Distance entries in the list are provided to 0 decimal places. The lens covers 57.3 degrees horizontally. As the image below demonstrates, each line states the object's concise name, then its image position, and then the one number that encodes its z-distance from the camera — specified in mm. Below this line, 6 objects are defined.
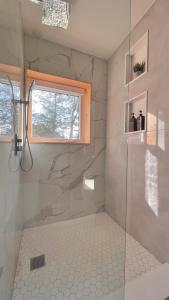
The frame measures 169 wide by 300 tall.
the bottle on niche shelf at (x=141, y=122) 1652
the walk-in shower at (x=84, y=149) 1076
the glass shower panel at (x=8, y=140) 797
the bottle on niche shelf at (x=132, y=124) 1770
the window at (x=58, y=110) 1720
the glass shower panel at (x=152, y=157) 1329
